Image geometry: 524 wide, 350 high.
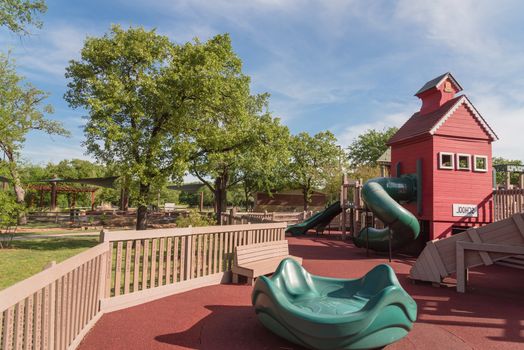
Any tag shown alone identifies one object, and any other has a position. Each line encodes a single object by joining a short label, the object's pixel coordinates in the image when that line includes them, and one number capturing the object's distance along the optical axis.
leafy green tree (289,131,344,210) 39.34
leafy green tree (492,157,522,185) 49.49
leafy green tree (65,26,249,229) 12.82
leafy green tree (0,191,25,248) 12.91
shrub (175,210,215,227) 12.36
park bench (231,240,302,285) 7.15
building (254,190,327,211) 45.16
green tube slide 11.14
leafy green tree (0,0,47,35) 9.41
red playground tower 12.59
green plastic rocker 3.58
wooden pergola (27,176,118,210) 21.43
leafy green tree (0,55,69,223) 18.55
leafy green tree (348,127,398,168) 48.31
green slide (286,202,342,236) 19.55
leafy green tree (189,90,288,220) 13.96
